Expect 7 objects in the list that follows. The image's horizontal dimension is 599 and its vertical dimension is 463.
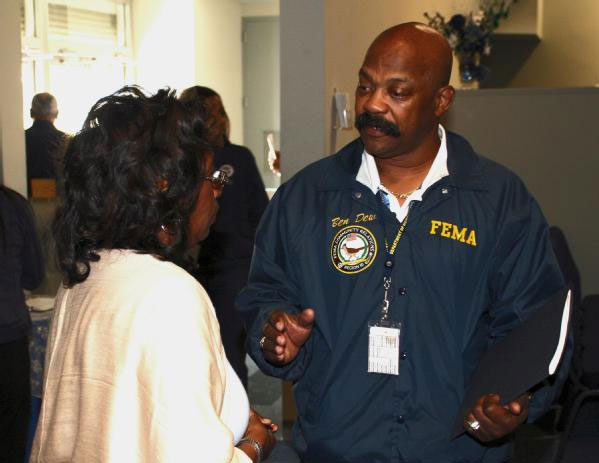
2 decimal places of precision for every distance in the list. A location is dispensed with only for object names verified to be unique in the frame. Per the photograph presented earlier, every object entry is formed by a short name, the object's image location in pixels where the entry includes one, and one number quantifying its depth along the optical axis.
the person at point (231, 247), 4.69
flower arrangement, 6.31
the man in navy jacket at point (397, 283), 2.00
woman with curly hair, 1.40
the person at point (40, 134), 5.79
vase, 6.39
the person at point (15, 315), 3.41
